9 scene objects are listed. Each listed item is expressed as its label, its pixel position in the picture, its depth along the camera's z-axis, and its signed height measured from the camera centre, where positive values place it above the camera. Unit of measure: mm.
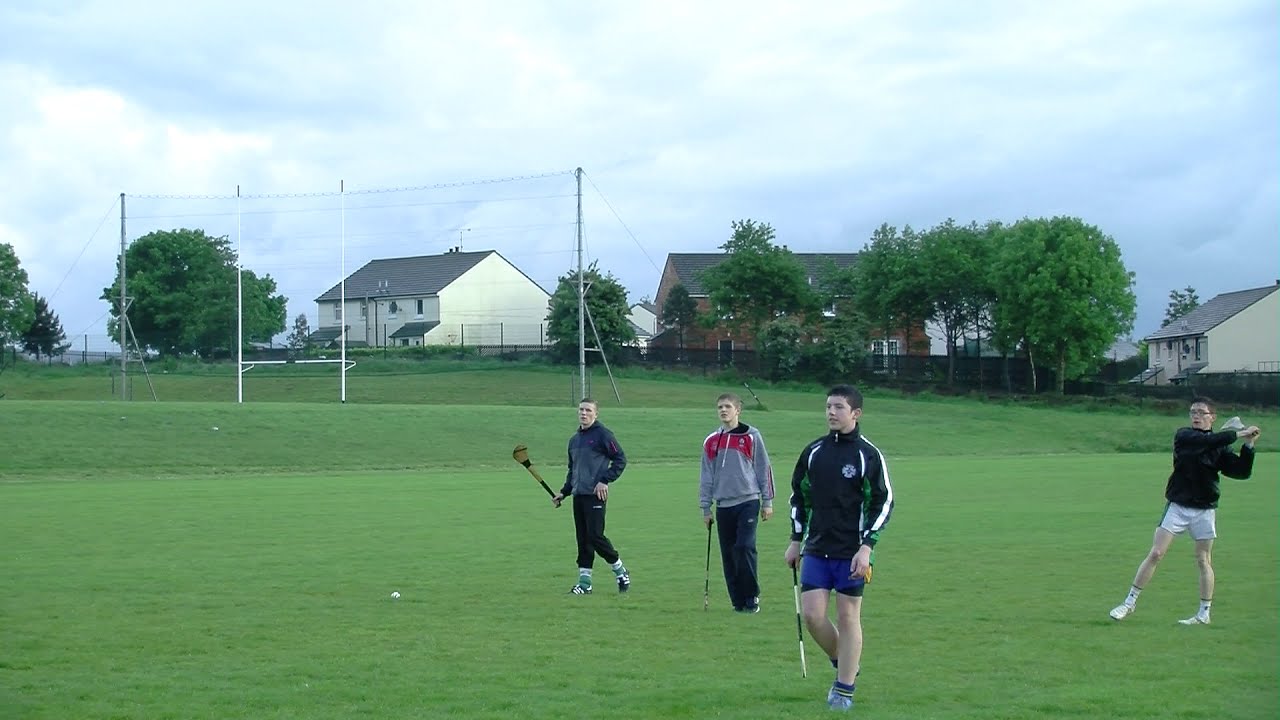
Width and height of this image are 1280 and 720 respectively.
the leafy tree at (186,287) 86125 +6037
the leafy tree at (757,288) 86562 +5108
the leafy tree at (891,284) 86750 +5283
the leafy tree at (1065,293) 80562 +4279
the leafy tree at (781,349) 79812 +993
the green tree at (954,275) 86375 +5790
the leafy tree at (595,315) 80500 +3228
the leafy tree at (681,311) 94688 +4006
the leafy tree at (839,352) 79688 +759
